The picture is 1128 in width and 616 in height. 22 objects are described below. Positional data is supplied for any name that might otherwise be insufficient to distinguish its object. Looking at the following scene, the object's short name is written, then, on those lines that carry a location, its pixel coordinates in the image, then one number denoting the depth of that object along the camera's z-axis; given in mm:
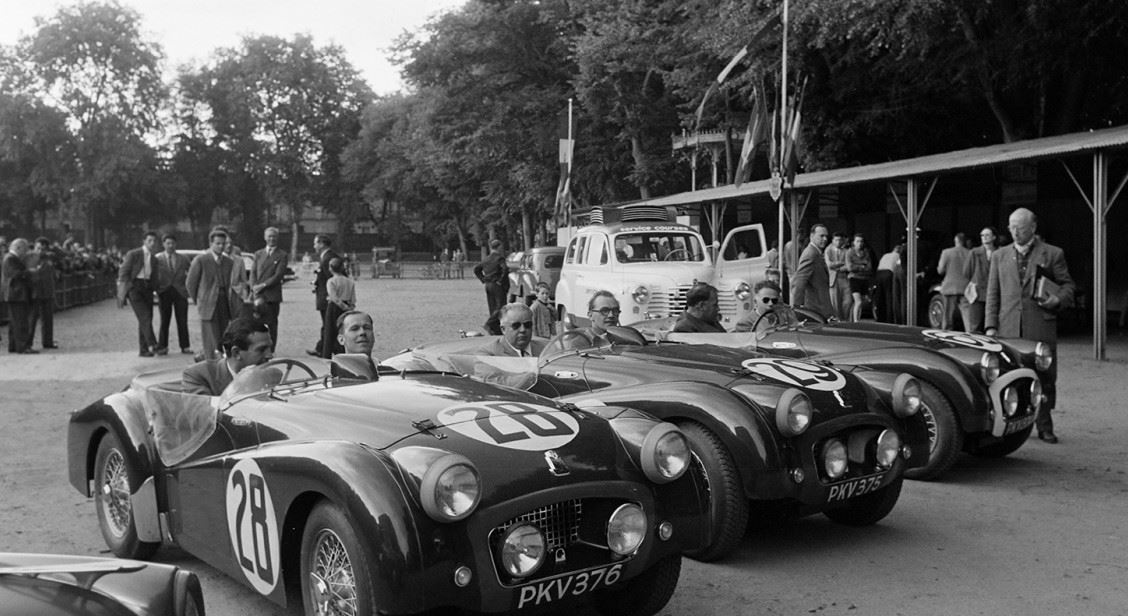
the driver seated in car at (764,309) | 8477
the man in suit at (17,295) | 16469
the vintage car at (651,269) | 15756
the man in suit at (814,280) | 12328
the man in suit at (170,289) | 16297
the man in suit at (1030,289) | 8461
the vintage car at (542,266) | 27677
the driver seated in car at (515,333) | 7484
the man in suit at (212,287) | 13562
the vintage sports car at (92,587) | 2555
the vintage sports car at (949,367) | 7402
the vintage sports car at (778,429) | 5449
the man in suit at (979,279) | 12406
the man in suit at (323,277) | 13698
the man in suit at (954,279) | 17047
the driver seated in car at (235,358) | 5566
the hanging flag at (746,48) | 20117
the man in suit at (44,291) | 16984
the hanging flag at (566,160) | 28127
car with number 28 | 3664
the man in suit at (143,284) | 15977
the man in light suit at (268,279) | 13826
